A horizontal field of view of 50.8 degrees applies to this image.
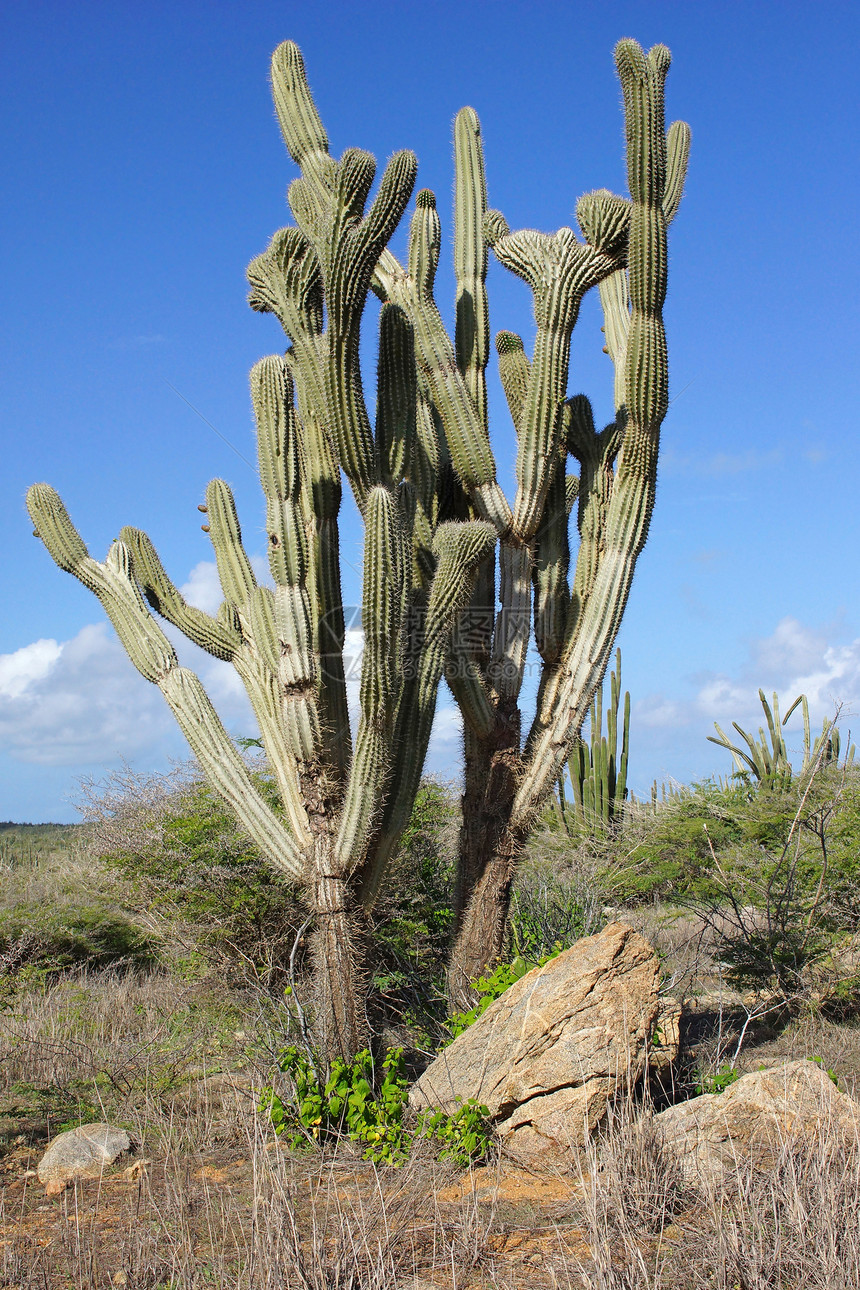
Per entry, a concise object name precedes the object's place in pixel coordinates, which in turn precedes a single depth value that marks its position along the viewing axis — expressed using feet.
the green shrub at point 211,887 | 22.80
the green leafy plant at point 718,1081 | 14.35
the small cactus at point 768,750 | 37.09
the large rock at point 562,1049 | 12.62
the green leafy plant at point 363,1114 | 13.08
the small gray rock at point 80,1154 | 13.56
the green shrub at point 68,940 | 24.67
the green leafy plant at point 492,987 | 15.76
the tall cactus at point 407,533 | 15.20
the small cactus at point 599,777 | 38.73
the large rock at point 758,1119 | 11.41
